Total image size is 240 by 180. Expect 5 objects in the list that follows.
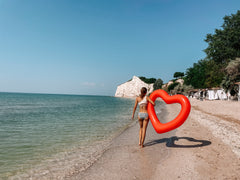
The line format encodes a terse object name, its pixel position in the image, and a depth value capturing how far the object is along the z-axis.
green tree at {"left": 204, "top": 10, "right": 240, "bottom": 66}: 26.81
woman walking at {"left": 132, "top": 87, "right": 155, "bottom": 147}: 5.72
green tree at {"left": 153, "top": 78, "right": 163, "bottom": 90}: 120.58
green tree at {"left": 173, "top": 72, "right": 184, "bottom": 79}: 132.50
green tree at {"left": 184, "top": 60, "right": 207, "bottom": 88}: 52.96
